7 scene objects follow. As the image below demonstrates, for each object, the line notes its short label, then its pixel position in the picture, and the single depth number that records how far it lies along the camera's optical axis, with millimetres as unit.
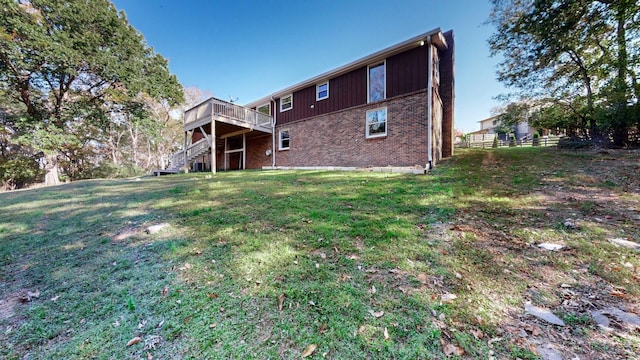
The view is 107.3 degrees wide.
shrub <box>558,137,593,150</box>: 11486
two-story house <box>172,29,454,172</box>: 9836
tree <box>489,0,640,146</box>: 8984
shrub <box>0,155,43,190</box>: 19734
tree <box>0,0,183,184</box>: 12211
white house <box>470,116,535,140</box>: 29447
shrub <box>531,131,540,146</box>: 20391
